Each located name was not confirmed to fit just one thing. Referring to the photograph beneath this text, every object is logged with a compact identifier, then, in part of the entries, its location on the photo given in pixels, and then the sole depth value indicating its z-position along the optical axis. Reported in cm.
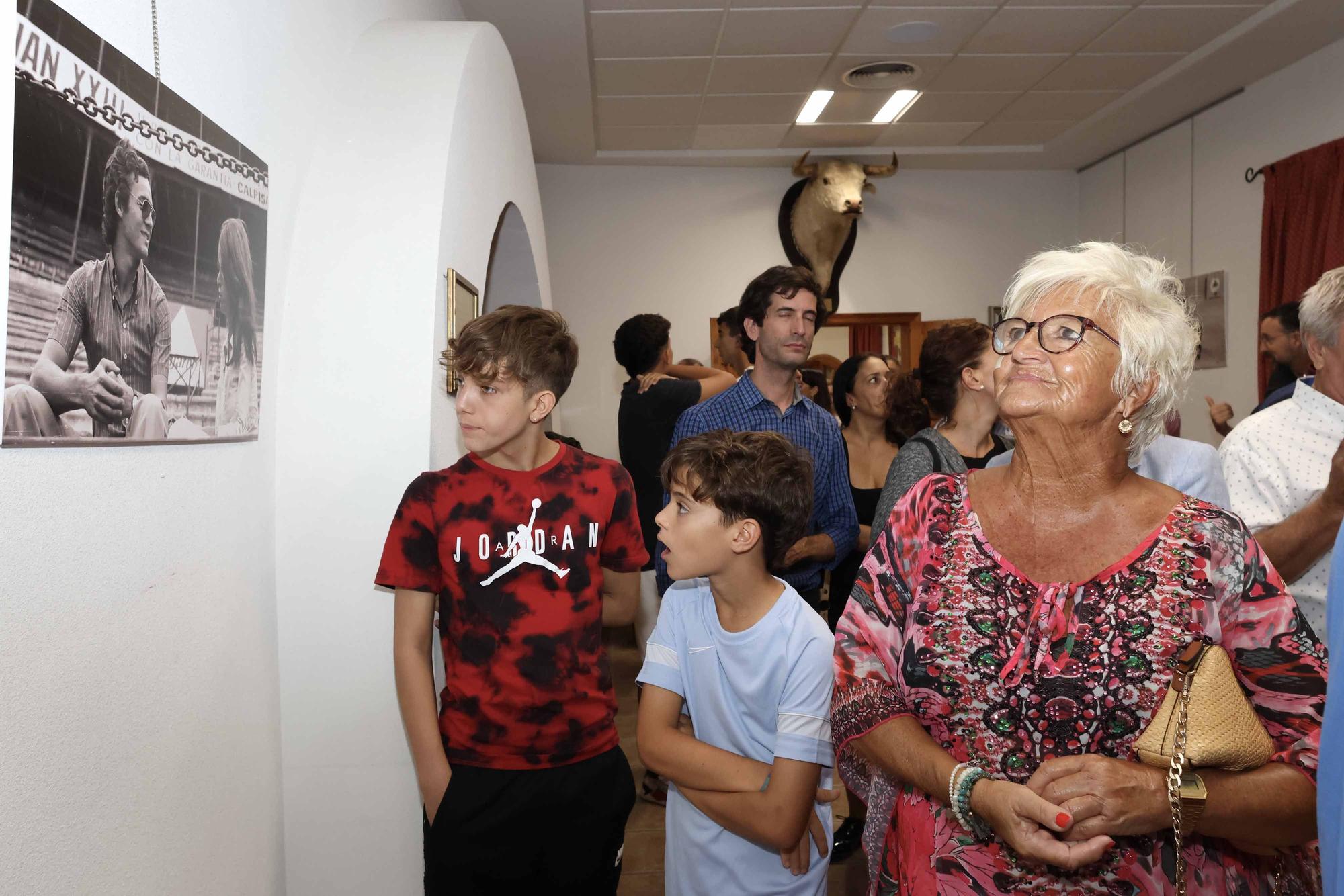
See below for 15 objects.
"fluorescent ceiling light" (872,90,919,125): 545
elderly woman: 108
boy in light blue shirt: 148
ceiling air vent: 500
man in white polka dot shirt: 183
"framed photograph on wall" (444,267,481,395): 218
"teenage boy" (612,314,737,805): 343
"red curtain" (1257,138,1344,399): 464
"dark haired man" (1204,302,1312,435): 387
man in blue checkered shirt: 257
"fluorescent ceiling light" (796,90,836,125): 547
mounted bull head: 666
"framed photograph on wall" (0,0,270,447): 104
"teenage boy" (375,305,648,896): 167
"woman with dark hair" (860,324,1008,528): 225
